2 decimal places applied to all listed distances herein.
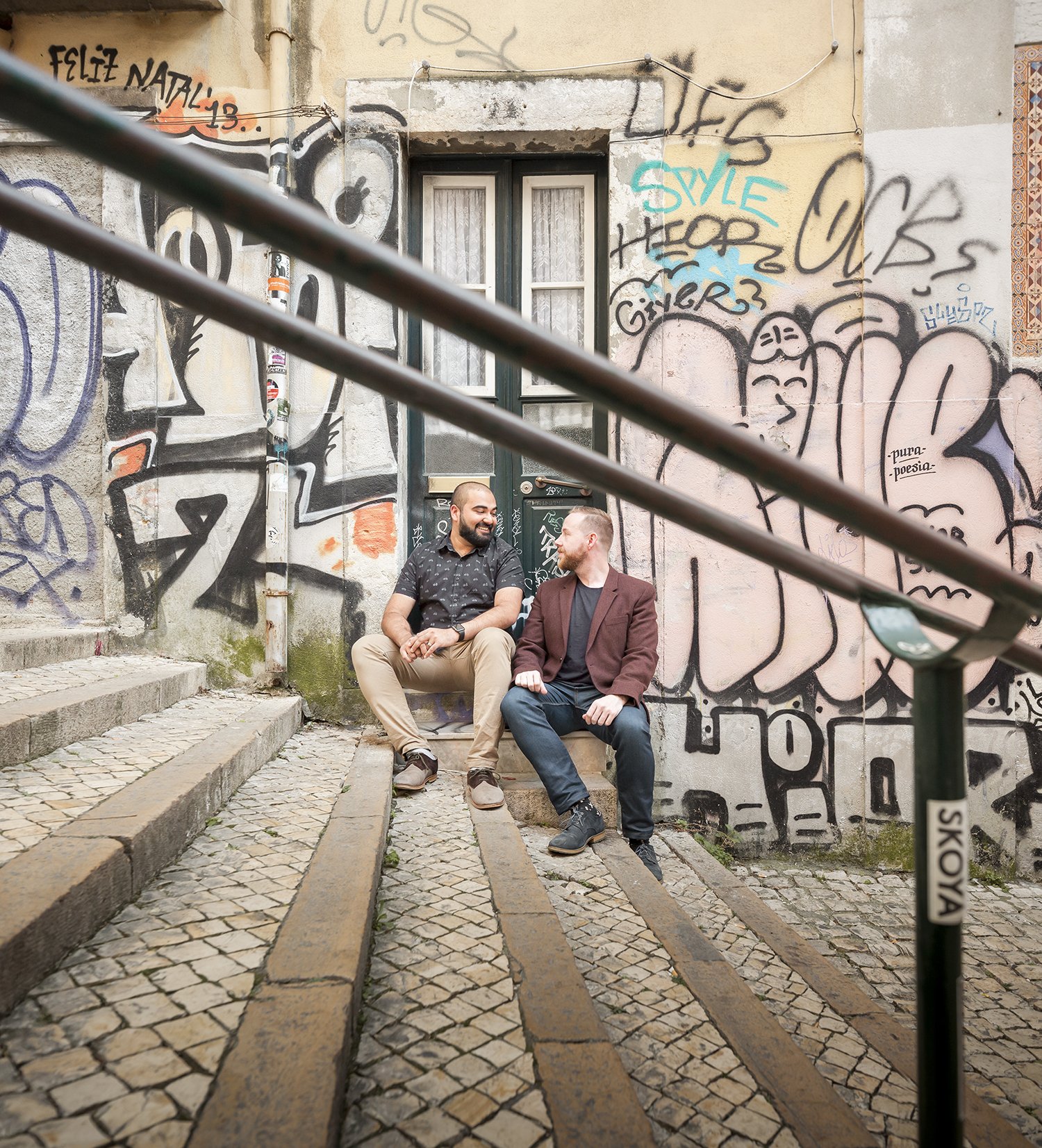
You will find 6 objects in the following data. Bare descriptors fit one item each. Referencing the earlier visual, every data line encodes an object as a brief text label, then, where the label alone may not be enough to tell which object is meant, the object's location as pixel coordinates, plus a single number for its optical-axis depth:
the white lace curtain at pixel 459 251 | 5.12
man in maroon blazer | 3.54
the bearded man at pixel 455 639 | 3.80
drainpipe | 4.65
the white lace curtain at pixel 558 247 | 5.10
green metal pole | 0.85
